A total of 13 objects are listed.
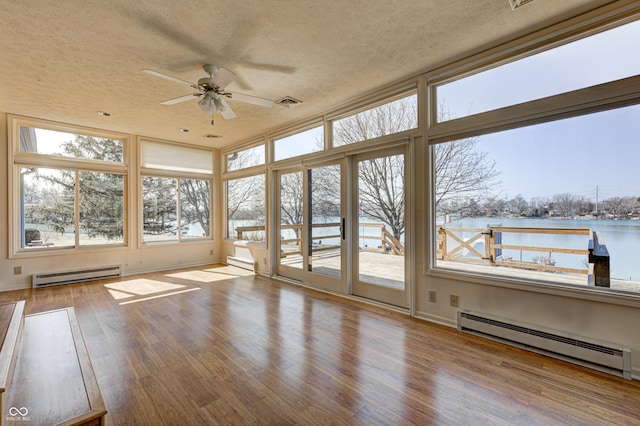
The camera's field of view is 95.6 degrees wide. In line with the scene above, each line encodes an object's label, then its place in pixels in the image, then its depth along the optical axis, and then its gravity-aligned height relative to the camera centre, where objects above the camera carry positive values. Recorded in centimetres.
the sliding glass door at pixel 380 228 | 384 -21
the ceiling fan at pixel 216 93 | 295 +138
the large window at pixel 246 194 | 617 +46
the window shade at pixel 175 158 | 625 +130
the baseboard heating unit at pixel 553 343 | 229 -117
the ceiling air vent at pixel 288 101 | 417 +165
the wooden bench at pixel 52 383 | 161 -110
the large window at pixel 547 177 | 240 +34
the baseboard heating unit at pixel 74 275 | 501 -111
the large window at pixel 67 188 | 504 +51
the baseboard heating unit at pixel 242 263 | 610 -108
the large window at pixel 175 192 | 631 +52
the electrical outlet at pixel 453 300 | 322 -99
